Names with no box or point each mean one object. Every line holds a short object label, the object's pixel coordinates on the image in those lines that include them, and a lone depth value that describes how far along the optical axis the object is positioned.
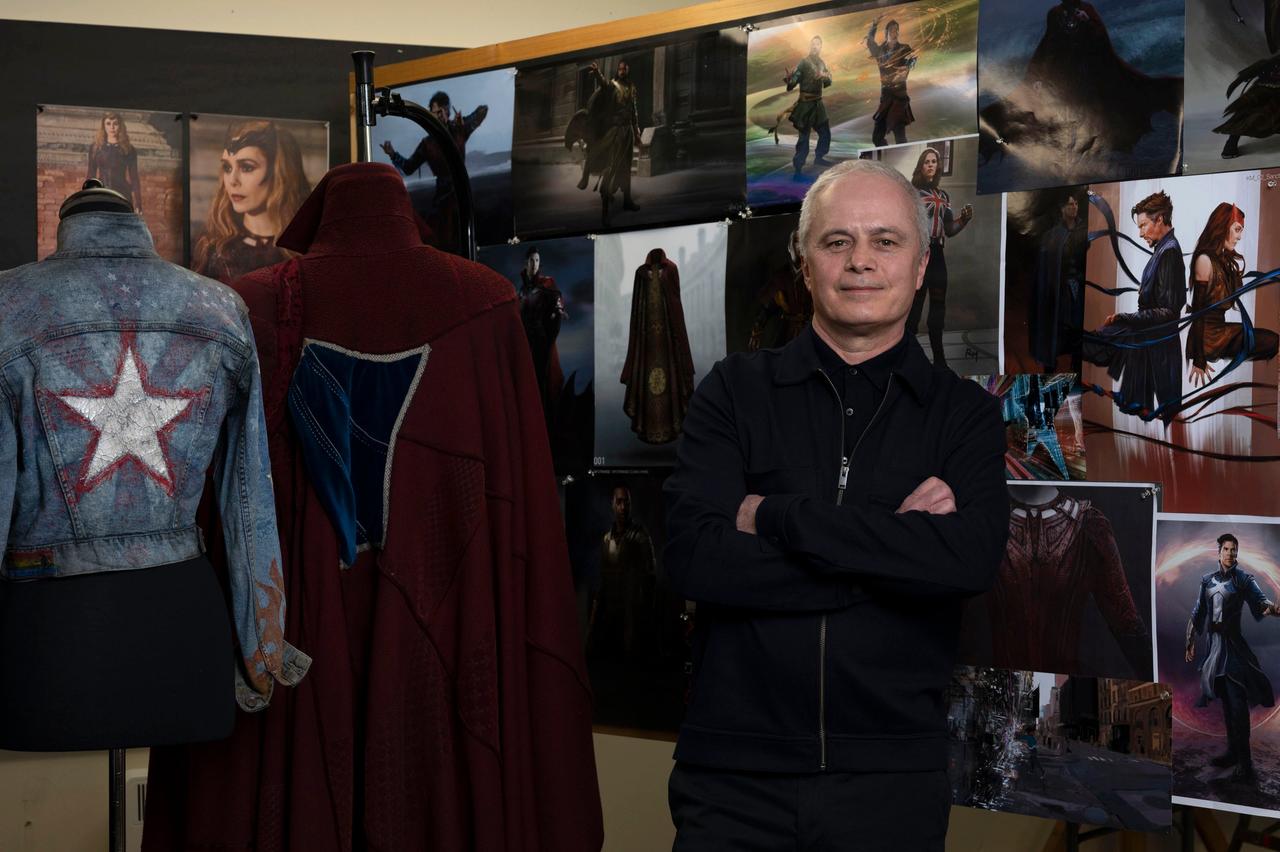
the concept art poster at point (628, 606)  2.90
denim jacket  1.90
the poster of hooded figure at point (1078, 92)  2.33
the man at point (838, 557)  1.88
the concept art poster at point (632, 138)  2.80
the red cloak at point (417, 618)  2.16
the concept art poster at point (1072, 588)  2.37
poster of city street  2.36
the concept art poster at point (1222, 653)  2.25
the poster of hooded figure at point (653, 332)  2.83
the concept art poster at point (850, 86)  2.53
